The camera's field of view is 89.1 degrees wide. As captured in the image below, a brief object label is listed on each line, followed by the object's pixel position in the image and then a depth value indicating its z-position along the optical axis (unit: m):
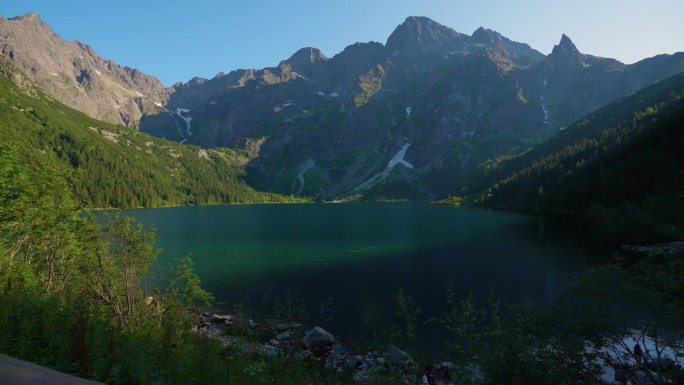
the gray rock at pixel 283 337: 33.99
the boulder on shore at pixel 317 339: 31.88
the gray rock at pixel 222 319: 38.75
